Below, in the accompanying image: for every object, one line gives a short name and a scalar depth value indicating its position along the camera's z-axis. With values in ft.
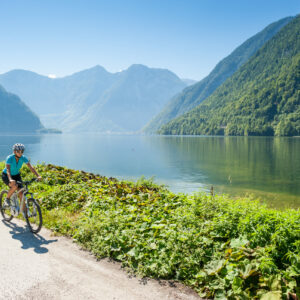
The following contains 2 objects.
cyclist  33.76
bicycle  32.76
